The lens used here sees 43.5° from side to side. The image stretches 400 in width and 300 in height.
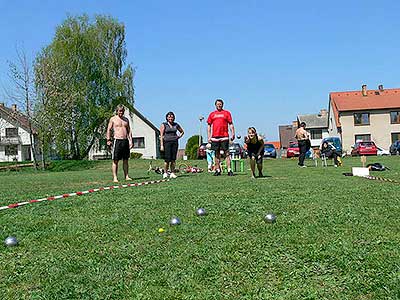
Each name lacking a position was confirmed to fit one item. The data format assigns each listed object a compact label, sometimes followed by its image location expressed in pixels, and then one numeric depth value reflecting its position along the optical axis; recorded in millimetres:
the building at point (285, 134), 104669
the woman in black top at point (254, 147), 11273
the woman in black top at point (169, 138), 11633
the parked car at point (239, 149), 36544
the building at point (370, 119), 58812
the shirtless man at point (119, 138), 11164
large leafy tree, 36000
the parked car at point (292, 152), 45500
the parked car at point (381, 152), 46481
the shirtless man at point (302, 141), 17484
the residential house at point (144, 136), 63375
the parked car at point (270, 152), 46131
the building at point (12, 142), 56356
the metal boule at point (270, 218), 4848
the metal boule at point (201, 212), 5334
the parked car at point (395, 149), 44334
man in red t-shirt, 11781
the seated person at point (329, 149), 18720
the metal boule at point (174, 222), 4871
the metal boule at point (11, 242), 4226
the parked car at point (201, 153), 42412
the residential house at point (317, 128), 75062
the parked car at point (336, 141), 41394
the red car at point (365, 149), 43928
